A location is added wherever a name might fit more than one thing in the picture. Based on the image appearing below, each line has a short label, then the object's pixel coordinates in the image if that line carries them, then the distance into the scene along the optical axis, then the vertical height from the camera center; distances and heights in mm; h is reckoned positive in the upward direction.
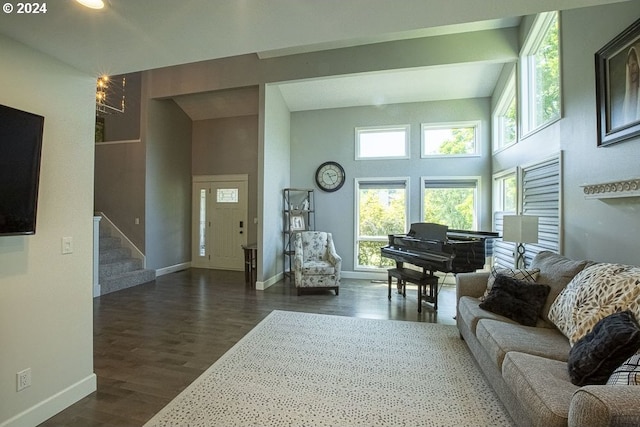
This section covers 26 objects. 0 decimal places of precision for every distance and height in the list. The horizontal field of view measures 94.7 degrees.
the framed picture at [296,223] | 5797 -125
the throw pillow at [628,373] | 1271 -689
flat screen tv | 1589 +263
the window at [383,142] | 5770 +1498
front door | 6840 -116
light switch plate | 2039 -207
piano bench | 4100 -897
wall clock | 5996 +836
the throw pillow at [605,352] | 1444 -674
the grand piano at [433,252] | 3824 -487
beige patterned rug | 1916 -1299
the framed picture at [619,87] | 2105 +1014
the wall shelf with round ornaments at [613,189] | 2068 +225
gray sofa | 1116 -837
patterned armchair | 4804 -788
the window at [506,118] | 4367 +1644
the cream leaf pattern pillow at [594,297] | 1722 -494
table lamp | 3123 -118
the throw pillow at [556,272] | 2369 -460
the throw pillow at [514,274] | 2645 -529
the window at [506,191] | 4354 +431
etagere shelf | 5777 +15
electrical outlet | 1784 -1004
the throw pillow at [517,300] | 2391 -693
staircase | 4988 -944
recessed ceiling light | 1416 +1034
